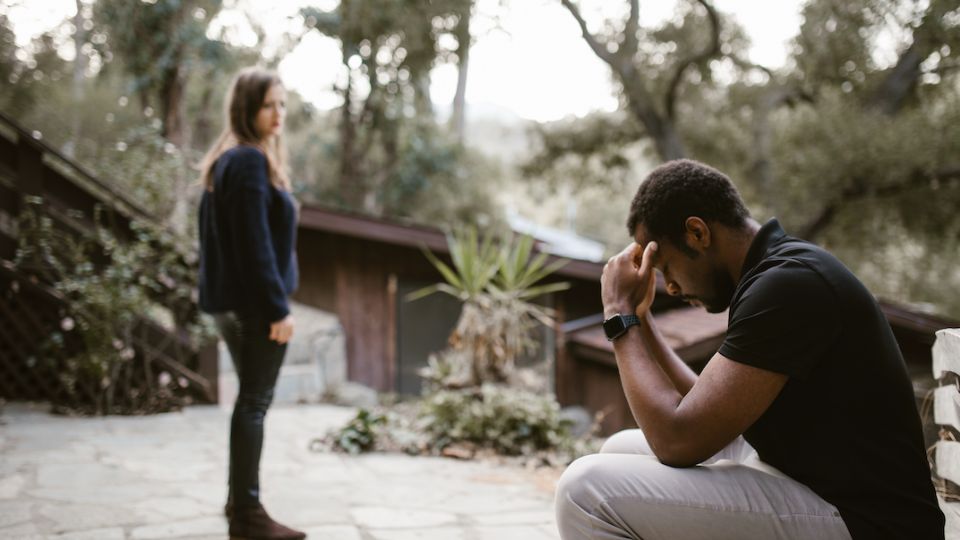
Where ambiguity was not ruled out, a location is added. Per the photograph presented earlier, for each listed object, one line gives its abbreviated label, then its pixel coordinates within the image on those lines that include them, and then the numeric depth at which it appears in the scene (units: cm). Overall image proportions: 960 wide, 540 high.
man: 146
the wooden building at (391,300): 846
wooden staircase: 555
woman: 257
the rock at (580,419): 678
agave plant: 534
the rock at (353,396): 799
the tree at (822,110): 952
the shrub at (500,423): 477
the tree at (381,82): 1228
